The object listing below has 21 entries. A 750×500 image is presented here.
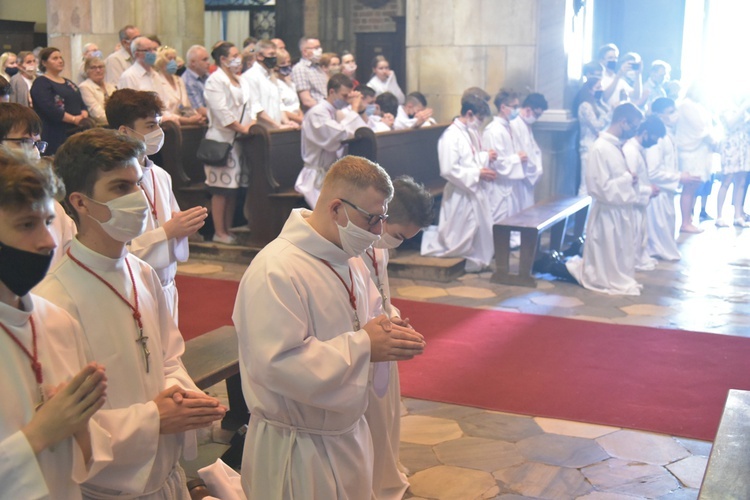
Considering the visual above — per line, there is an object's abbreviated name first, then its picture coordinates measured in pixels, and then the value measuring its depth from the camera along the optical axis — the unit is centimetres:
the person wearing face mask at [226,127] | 857
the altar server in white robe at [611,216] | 776
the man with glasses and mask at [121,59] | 1007
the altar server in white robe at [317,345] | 262
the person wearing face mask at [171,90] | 934
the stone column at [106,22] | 1191
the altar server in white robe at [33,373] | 186
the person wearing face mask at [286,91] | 1002
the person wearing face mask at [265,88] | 943
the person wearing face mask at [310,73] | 1106
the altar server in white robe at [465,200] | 850
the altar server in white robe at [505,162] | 927
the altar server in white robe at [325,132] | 830
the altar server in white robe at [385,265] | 371
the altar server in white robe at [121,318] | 233
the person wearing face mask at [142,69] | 916
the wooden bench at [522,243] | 780
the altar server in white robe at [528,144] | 980
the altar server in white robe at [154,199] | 371
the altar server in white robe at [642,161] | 797
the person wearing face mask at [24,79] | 909
